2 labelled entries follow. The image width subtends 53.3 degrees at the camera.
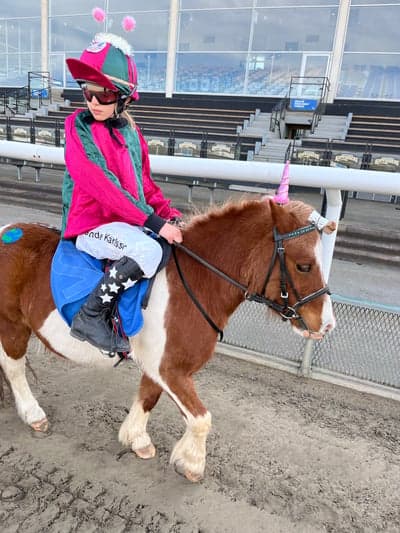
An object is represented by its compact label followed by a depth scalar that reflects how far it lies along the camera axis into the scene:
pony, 1.93
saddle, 2.07
